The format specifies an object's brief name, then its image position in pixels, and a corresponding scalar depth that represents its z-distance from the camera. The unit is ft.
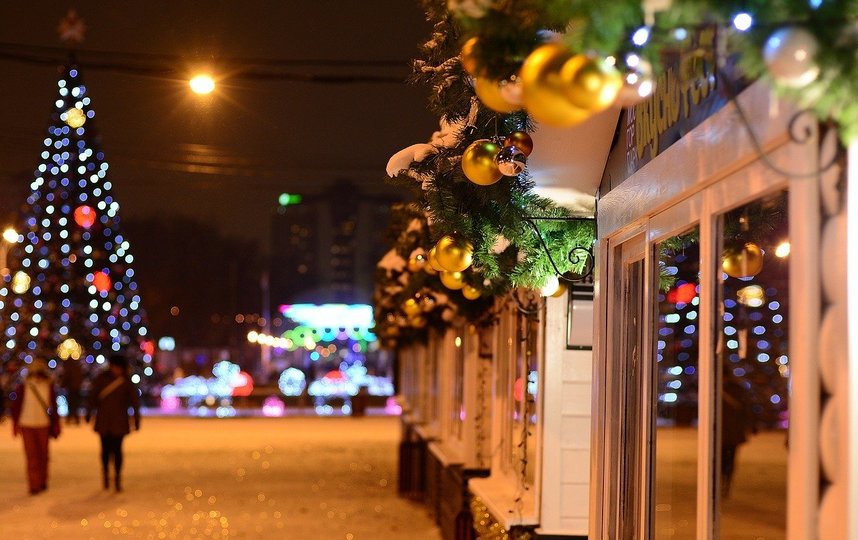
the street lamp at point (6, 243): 101.35
